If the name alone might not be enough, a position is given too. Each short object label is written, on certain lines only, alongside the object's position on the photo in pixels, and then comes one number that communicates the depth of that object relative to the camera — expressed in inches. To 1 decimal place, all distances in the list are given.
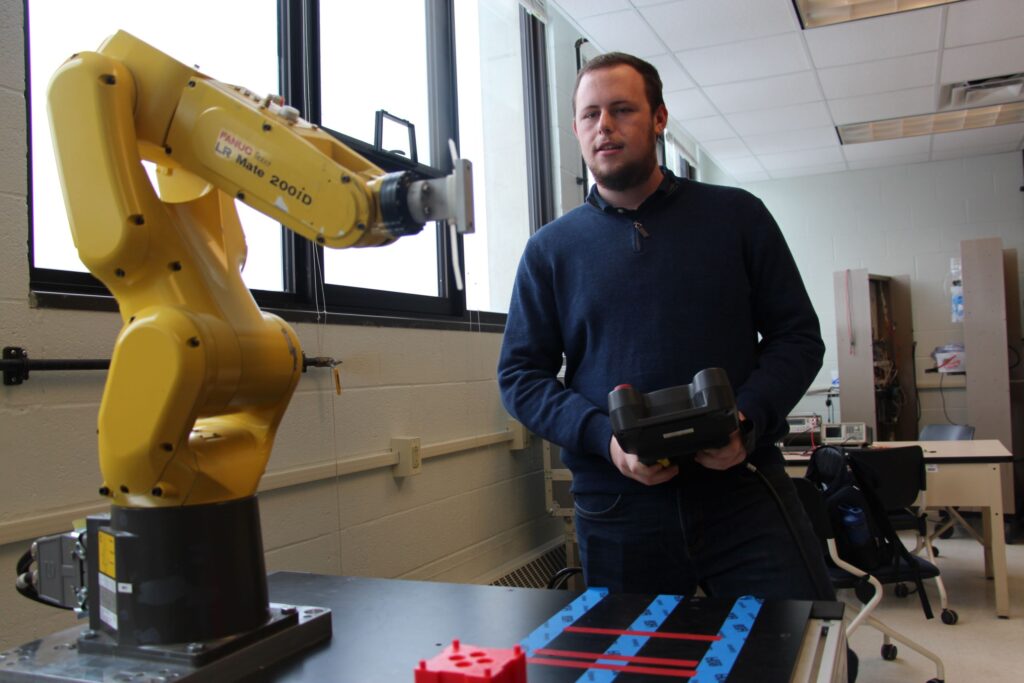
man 52.6
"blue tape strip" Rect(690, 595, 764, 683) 30.3
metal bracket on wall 56.5
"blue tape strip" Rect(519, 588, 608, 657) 34.4
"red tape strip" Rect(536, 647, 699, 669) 31.4
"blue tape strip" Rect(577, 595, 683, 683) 30.5
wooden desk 150.7
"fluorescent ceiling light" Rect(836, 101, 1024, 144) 228.1
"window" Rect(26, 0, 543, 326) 67.1
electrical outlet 98.6
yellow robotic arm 33.0
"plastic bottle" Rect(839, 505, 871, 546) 120.3
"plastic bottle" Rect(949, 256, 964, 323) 266.8
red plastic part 24.5
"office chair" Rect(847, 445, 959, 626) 121.8
